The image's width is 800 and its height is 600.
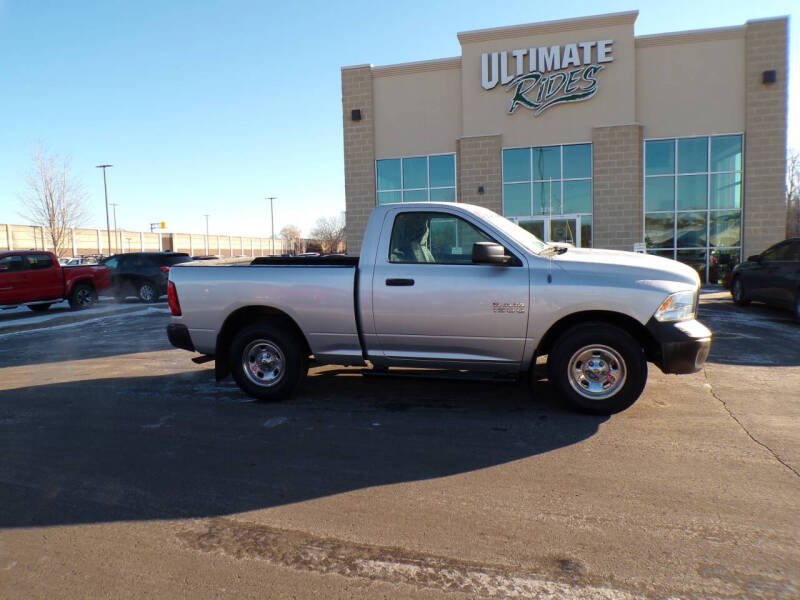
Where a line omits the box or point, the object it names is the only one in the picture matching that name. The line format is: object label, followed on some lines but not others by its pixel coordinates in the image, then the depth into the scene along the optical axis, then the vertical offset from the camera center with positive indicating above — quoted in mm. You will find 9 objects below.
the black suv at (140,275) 18281 -340
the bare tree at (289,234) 91781 +4728
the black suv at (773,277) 10609 -609
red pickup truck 14773 -406
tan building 18609 +4314
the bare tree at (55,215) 36094 +3435
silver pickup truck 4992 -515
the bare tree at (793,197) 58531 +5472
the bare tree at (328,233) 68944 +3574
